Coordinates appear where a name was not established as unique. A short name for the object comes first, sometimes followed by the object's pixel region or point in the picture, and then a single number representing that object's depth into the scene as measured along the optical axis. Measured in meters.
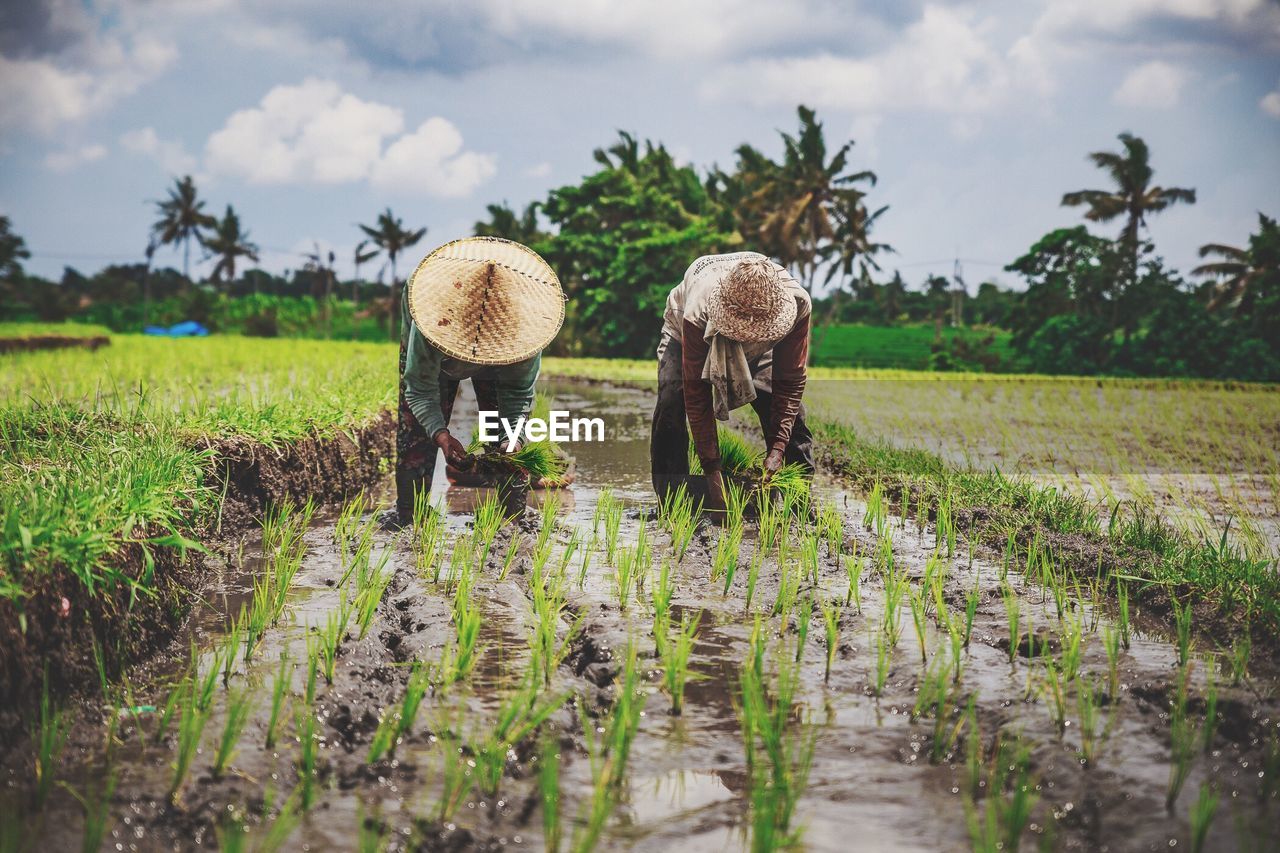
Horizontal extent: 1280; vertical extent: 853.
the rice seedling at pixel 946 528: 3.64
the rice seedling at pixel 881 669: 2.31
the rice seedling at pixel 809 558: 3.26
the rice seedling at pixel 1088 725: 1.97
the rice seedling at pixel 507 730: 1.83
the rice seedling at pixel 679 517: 3.64
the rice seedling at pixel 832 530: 3.68
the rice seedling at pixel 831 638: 2.46
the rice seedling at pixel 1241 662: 2.27
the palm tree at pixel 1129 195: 27.16
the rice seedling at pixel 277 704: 1.95
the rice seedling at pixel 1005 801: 1.59
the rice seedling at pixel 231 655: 2.26
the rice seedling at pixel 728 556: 3.15
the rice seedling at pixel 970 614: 2.60
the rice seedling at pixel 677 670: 2.24
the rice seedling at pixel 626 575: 3.04
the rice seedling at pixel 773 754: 1.62
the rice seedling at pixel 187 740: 1.79
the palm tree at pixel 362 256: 42.96
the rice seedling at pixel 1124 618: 2.62
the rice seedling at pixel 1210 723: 1.97
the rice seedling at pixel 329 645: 2.31
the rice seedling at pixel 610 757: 1.61
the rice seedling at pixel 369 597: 2.73
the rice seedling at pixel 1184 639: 2.41
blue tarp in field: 32.81
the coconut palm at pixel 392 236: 41.91
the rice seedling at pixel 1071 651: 2.30
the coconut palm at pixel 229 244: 48.56
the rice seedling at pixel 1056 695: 2.12
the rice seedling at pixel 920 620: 2.52
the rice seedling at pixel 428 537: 3.43
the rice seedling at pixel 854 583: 3.01
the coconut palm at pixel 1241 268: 24.98
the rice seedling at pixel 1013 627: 2.54
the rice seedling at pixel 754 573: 3.02
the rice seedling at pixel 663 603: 2.56
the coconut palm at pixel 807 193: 25.98
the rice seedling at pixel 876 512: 4.13
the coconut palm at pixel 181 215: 47.44
